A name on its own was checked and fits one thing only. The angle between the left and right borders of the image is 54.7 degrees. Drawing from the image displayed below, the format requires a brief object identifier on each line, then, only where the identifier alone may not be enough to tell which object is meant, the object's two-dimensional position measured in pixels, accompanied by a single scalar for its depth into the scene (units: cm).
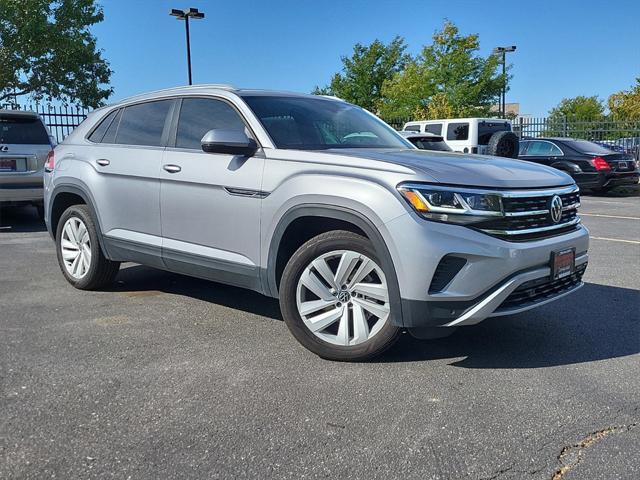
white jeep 1722
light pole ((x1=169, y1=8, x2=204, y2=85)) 2556
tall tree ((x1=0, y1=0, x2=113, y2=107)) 2045
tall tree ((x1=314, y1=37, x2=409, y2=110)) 4022
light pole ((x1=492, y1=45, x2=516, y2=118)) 3278
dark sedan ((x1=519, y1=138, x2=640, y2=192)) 1513
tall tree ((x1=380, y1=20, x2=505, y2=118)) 3147
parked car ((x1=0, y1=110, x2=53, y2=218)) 903
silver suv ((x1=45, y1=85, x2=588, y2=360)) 330
